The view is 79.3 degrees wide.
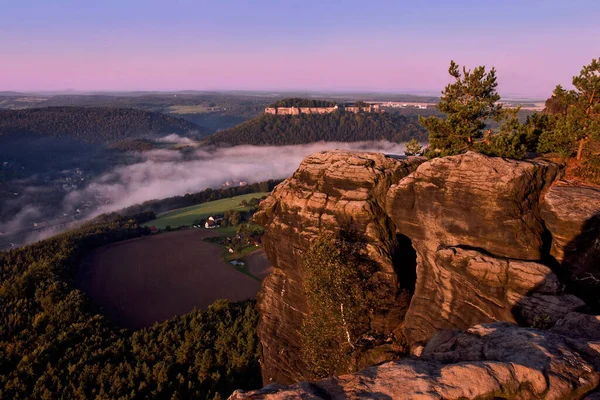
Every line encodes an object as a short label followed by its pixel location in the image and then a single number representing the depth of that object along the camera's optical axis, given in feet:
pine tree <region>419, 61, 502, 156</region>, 80.53
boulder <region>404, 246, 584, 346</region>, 51.24
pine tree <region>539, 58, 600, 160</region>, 67.26
